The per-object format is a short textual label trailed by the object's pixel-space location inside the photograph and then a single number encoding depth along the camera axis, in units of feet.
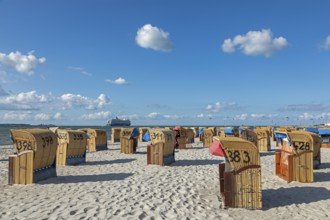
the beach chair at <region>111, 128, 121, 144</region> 135.79
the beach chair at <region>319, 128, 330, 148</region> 105.96
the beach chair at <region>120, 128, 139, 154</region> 78.21
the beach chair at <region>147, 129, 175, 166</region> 55.67
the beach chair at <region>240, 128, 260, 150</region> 70.35
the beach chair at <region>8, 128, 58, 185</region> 38.86
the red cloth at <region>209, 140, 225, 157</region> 30.55
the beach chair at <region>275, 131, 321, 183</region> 41.22
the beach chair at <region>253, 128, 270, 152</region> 83.82
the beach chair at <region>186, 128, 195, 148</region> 116.16
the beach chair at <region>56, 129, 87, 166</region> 57.28
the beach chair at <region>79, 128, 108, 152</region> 91.70
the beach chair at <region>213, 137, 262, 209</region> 29.68
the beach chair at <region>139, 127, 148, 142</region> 137.49
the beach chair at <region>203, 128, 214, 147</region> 103.76
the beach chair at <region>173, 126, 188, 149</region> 93.32
